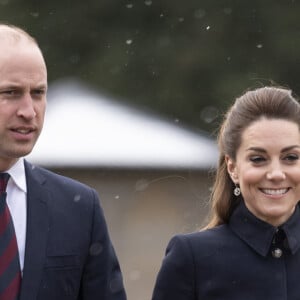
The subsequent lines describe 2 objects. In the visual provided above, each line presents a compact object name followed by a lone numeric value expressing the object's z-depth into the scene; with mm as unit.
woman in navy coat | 10742
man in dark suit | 9984
